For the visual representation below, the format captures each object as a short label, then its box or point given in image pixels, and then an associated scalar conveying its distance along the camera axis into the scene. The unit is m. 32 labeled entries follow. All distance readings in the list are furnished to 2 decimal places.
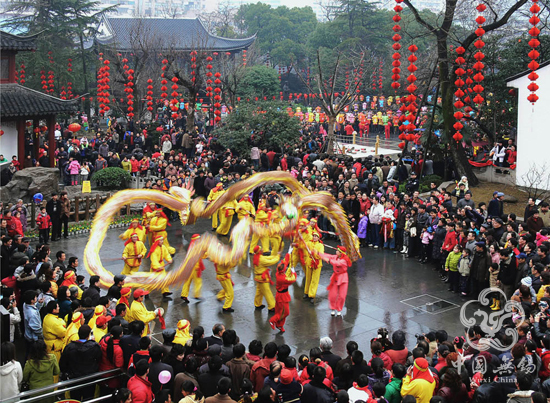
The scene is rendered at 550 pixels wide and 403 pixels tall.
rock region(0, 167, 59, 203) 17.92
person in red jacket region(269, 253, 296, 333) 10.18
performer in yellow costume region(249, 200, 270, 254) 13.72
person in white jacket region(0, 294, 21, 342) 8.59
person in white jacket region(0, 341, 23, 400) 6.87
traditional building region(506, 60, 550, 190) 17.19
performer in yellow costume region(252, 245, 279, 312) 10.50
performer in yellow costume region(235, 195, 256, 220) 14.52
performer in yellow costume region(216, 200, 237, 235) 16.45
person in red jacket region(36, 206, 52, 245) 15.12
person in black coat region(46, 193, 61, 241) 15.62
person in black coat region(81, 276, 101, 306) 9.00
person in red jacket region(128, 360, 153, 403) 6.65
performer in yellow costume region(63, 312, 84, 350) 8.00
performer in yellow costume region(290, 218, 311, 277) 11.72
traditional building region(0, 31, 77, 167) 19.80
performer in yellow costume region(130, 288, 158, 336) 8.85
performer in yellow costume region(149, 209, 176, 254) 12.67
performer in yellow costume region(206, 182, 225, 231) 15.71
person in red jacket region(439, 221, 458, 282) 12.58
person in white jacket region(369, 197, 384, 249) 15.04
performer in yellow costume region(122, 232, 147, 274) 11.80
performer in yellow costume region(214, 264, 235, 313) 10.98
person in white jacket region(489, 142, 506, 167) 18.77
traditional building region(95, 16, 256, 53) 37.78
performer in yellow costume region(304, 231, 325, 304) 11.67
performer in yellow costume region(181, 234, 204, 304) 11.62
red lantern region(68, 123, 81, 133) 24.27
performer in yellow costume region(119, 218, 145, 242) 11.81
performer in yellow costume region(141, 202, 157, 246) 12.75
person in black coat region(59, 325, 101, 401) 7.43
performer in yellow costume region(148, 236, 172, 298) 11.93
